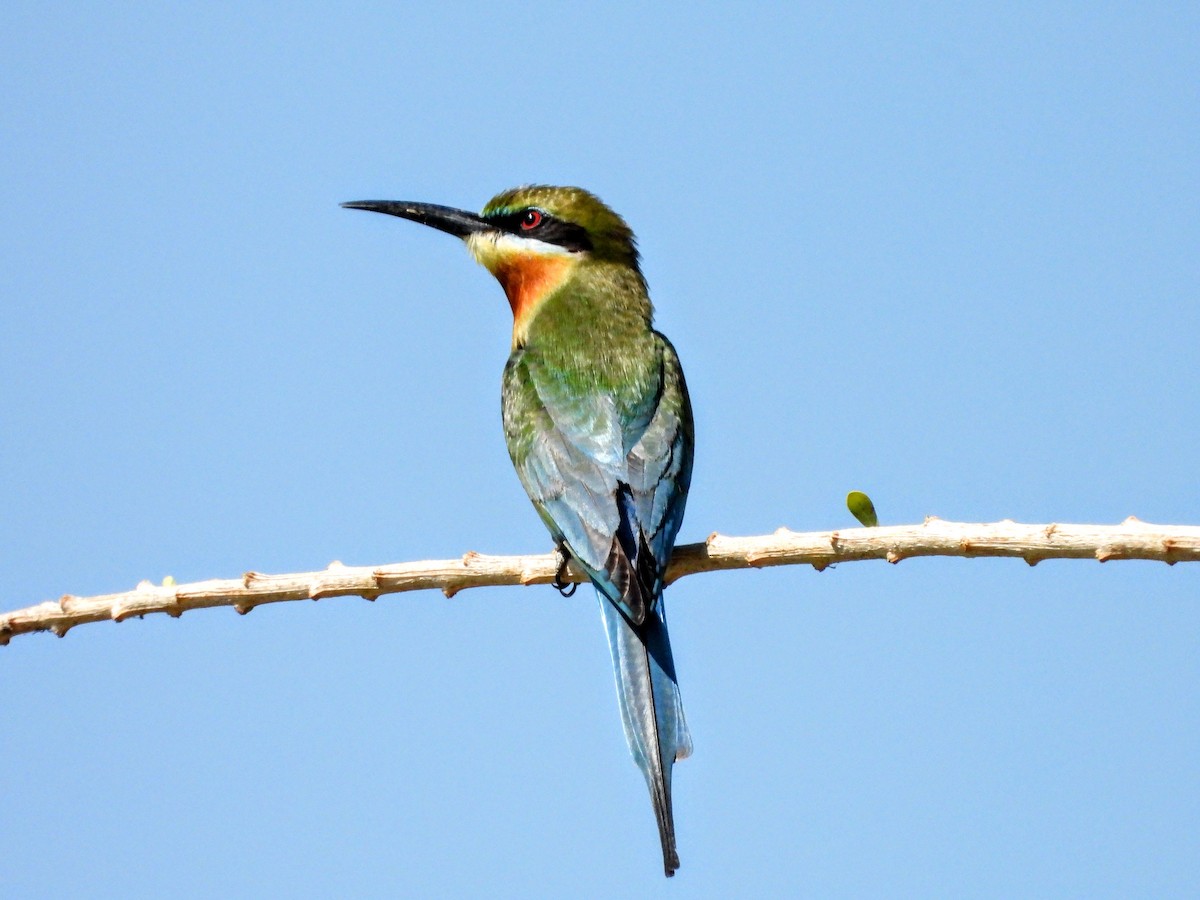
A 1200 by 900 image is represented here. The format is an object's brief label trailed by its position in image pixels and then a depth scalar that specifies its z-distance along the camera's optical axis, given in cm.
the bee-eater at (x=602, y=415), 768
